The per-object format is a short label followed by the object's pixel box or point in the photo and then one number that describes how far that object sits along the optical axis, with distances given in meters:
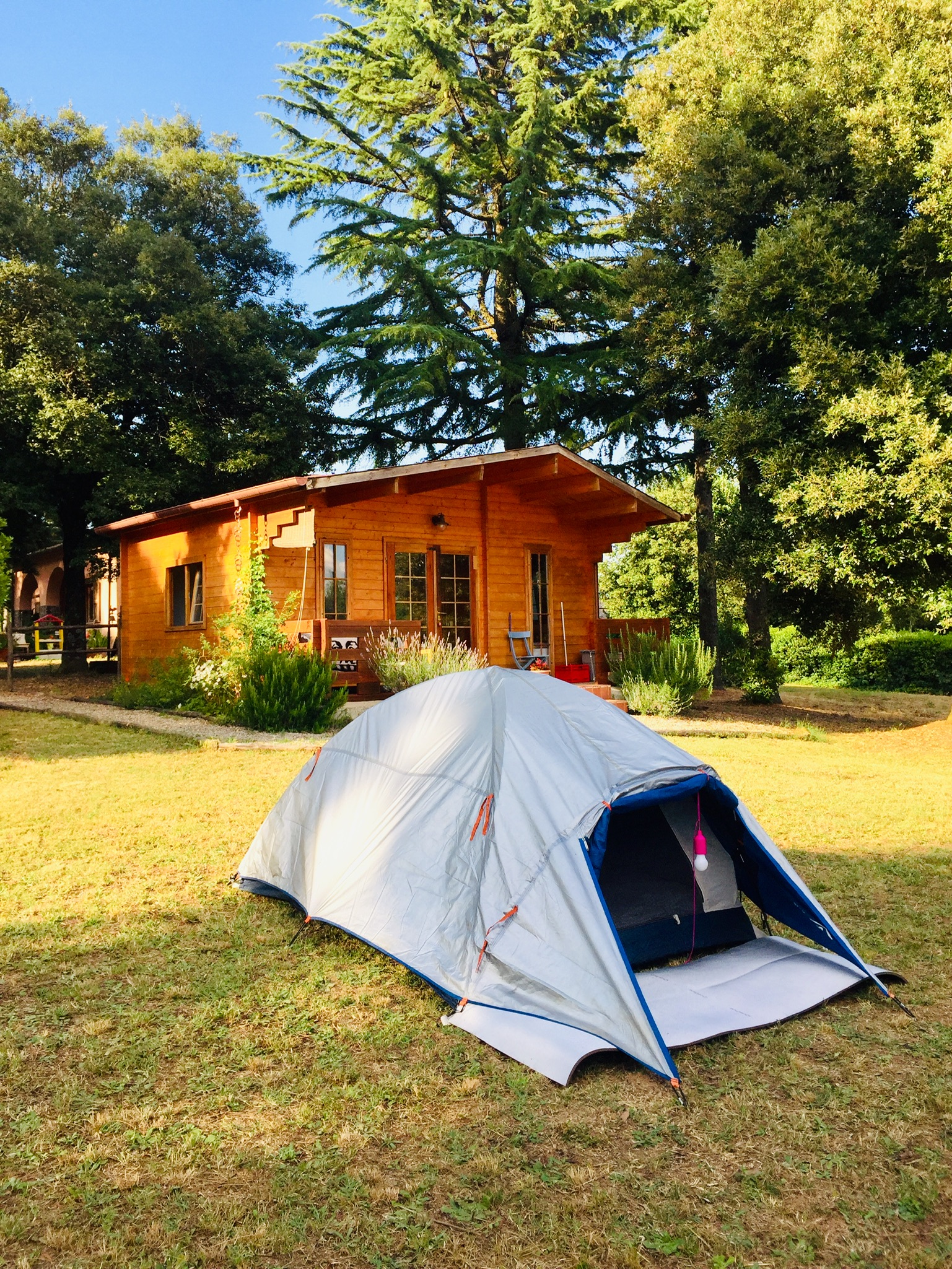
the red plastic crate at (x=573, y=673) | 16.47
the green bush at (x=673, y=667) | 14.68
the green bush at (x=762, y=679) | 16.81
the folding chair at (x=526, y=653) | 15.89
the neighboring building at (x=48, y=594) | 27.17
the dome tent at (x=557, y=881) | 3.70
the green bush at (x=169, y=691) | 14.00
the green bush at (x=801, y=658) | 24.30
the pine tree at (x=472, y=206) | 19.34
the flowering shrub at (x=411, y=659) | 12.61
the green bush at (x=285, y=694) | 11.83
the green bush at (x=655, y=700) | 14.47
